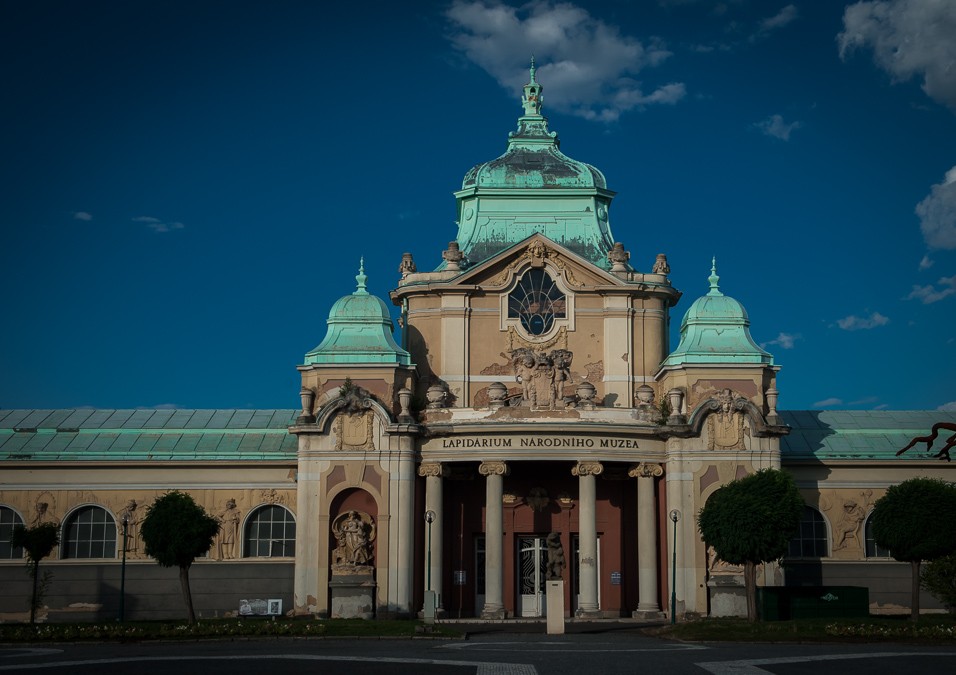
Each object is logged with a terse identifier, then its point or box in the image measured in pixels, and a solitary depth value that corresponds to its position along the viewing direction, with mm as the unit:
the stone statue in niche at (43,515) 53906
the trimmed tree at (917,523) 42938
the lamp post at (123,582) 48906
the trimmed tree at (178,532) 45094
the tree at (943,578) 45469
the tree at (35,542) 50094
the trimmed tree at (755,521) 44656
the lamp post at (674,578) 47000
